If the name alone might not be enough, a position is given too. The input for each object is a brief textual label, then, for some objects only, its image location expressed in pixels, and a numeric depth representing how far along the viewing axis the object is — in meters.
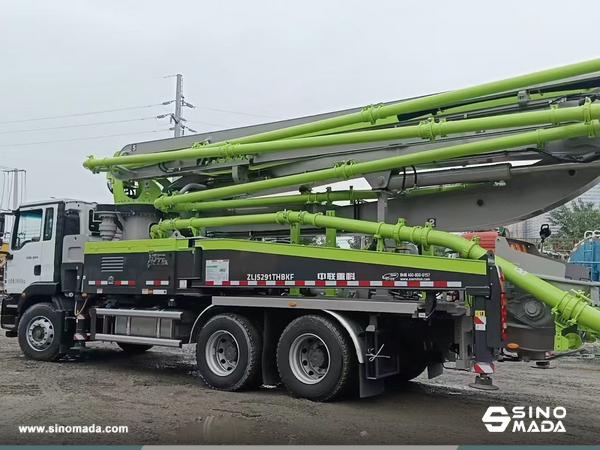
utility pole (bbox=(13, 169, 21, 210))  42.55
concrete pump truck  6.68
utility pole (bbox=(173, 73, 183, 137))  33.54
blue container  14.80
